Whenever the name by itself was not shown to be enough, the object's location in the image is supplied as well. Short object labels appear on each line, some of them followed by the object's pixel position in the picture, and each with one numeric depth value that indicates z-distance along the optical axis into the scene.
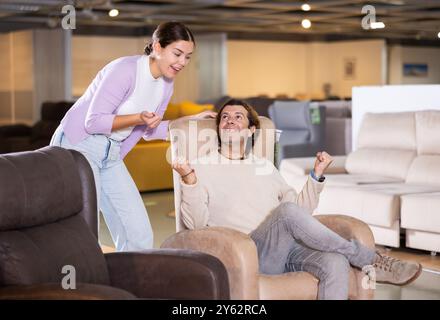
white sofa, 5.33
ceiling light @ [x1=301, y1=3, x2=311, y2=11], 11.74
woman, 3.21
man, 3.22
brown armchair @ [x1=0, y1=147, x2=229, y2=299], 2.53
